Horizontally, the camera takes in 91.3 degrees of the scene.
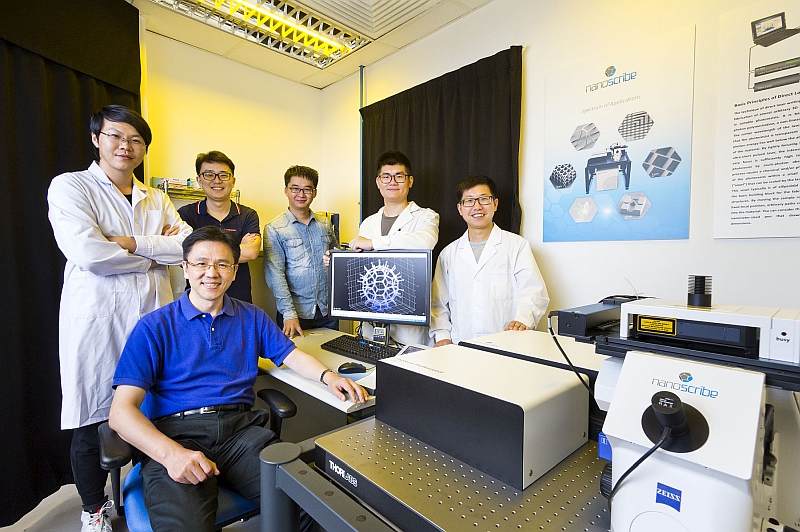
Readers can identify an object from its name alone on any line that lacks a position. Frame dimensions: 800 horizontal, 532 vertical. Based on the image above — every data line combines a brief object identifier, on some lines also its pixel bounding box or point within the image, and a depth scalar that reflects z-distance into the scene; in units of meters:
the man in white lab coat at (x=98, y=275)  1.62
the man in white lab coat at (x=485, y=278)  2.06
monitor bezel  1.72
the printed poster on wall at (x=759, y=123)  1.55
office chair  1.10
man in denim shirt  2.48
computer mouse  1.57
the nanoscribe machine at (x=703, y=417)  0.46
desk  2.22
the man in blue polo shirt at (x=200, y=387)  1.16
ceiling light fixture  2.43
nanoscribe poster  1.81
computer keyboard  1.75
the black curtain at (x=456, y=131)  2.38
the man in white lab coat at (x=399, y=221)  2.13
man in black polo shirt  2.42
